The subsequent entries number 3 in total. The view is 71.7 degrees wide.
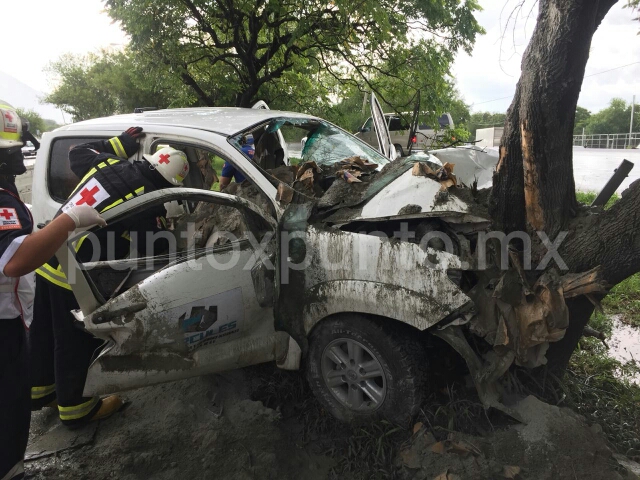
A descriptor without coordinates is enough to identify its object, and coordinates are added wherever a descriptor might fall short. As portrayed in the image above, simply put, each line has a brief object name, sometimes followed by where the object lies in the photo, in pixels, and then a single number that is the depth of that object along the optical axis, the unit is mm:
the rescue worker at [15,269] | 1831
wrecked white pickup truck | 2211
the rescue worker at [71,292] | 2748
